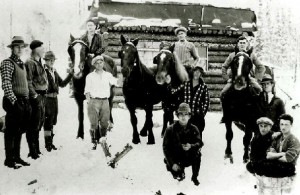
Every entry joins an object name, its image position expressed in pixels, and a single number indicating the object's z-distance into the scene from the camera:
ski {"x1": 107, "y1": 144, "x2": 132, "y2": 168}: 5.59
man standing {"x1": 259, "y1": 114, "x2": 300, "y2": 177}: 5.16
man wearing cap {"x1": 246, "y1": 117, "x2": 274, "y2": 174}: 5.36
